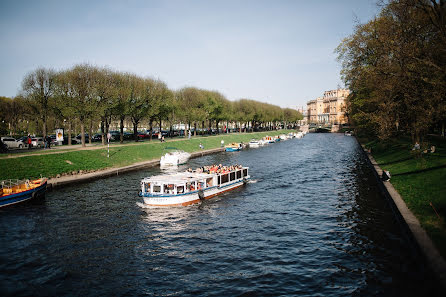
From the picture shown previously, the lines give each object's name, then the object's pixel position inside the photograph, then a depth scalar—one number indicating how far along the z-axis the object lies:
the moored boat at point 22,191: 31.72
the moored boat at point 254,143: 114.19
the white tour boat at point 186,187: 32.91
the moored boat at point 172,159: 60.66
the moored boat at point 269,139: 128.89
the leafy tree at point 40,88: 70.31
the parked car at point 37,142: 67.81
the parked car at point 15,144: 63.56
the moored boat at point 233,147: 94.81
